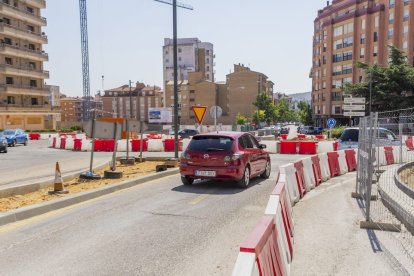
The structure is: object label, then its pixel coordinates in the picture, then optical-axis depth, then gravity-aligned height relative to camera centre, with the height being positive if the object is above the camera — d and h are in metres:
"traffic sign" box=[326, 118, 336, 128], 31.46 -0.27
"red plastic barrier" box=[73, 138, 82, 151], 27.95 -1.65
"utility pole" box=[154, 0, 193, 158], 15.10 +2.54
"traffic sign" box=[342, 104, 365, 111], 19.80 +0.59
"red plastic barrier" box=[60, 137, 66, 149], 30.15 -1.64
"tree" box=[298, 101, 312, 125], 85.56 +0.43
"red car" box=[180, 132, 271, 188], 10.23 -1.04
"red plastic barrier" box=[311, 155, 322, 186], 11.34 -1.50
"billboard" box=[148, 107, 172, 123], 88.50 +1.33
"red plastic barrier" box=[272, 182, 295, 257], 5.37 -1.41
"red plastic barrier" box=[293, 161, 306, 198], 9.42 -1.45
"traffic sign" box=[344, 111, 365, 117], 20.61 +0.28
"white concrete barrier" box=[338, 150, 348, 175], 13.71 -1.57
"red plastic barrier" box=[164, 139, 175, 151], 25.58 -1.58
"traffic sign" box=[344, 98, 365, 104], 19.88 +0.94
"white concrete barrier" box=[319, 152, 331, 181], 12.13 -1.51
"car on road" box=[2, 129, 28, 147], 32.81 -1.24
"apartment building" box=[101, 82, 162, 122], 133.25 +7.31
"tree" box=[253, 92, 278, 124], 89.50 +3.12
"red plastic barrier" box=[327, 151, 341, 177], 13.03 -1.52
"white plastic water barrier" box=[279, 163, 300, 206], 8.12 -1.35
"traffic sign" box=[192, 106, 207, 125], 15.94 +0.38
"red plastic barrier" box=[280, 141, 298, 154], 23.39 -1.69
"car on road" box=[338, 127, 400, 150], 16.20 -0.87
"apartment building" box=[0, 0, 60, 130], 59.56 +8.99
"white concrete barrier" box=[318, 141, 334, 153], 22.94 -1.62
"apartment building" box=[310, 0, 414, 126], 64.50 +13.97
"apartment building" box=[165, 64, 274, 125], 103.69 +7.16
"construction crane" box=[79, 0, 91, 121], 105.31 +18.78
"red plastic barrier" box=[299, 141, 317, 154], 22.80 -1.66
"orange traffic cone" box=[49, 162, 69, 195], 9.13 -1.49
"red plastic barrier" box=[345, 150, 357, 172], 14.48 -1.55
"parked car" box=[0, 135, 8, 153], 25.39 -1.53
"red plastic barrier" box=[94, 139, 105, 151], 26.67 -1.62
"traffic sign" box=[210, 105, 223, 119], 18.23 +0.43
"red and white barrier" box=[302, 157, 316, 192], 10.37 -1.50
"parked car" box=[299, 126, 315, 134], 51.98 -1.49
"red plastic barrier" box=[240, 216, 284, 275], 3.05 -1.13
